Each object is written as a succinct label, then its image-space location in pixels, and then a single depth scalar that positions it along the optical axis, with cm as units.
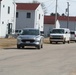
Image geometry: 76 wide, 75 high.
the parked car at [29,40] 3312
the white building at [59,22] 10444
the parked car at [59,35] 4922
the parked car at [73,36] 6022
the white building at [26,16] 8312
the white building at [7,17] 6319
